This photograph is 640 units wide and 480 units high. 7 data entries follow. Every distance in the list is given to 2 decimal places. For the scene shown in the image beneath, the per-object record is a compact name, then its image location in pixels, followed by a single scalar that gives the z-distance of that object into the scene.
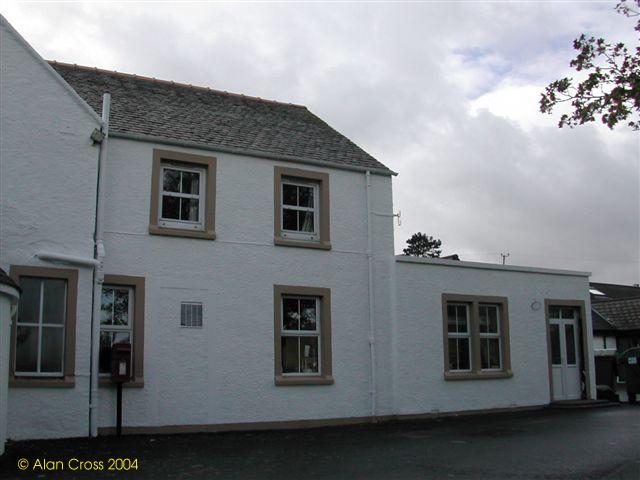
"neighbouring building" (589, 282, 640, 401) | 36.69
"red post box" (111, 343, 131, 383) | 13.23
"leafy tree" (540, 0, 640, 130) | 8.09
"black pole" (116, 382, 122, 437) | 13.31
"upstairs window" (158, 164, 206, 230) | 15.31
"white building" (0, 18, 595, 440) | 13.36
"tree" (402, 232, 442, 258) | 78.88
